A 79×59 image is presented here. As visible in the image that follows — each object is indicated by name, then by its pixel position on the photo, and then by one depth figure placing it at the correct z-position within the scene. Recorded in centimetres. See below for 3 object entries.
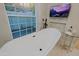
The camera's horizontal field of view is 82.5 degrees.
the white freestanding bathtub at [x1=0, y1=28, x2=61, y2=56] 79
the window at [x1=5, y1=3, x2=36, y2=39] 89
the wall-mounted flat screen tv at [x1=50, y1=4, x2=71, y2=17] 96
